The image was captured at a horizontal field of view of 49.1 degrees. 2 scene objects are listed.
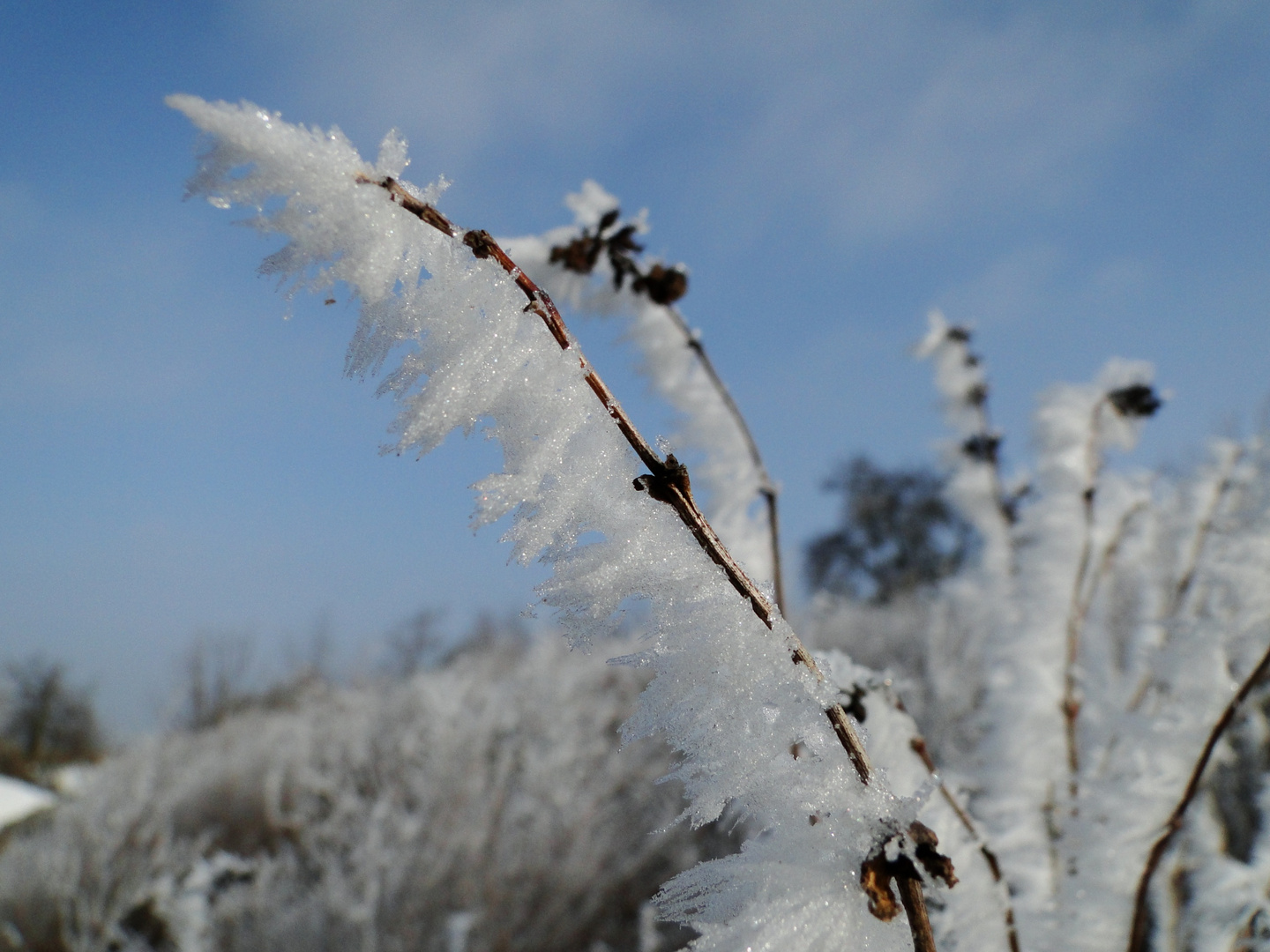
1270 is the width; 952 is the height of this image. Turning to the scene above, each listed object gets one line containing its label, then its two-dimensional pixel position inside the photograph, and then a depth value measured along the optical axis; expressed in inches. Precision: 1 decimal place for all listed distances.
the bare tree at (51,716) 626.3
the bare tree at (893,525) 469.2
